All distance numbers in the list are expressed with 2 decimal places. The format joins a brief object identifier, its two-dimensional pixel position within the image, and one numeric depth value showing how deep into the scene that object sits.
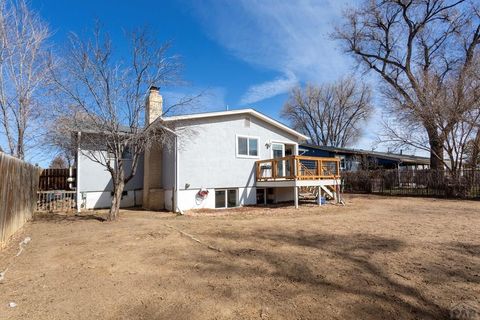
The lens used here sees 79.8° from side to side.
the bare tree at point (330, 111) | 39.09
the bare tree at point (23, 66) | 11.13
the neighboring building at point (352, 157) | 26.73
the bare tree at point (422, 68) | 16.62
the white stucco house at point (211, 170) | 11.95
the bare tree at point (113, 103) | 9.06
